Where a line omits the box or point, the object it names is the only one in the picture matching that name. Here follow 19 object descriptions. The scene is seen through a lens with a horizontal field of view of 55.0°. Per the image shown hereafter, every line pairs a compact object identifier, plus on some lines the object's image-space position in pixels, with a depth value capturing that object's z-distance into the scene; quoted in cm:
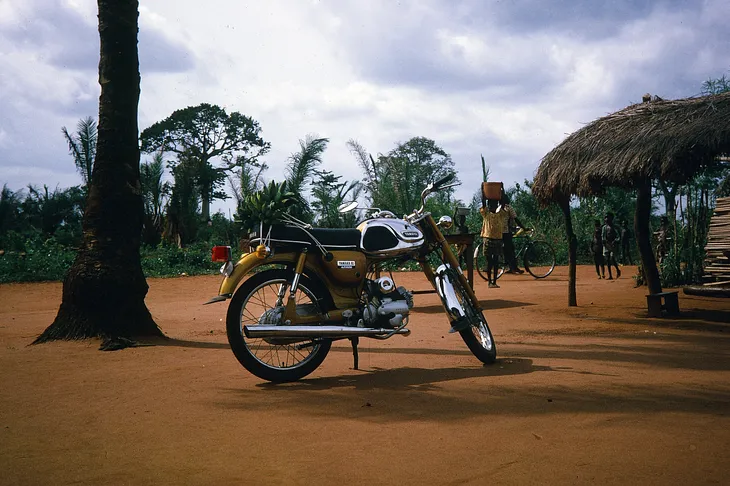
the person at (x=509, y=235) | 1631
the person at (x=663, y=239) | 1722
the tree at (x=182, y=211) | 2452
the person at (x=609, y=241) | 1652
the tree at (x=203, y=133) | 3975
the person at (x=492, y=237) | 1545
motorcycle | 533
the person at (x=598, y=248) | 1659
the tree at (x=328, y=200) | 2256
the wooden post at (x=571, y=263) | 1095
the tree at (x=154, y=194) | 2433
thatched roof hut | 866
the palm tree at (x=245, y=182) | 2334
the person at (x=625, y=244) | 1957
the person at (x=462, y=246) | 1138
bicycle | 1755
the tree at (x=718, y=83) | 2101
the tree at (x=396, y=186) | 2352
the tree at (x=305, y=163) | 2255
